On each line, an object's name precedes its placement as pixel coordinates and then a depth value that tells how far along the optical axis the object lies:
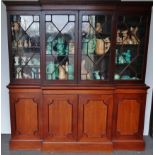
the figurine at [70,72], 2.57
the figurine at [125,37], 2.56
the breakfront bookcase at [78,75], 2.43
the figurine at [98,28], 2.49
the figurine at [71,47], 2.51
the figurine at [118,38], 2.55
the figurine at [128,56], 2.62
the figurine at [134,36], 2.56
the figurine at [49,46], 2.51
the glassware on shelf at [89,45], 2.53
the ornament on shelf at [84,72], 2.57
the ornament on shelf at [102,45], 2.53
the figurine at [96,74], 2.61
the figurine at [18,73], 2.61
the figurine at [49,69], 2.57
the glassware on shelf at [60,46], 2.52
